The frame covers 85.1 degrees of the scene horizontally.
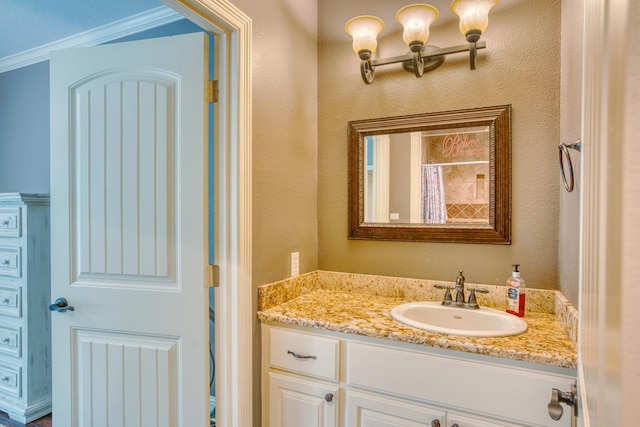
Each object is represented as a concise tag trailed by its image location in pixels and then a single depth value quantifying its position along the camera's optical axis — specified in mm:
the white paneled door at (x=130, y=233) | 1423
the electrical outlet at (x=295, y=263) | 1778
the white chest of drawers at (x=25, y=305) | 2256
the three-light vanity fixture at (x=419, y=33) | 1508
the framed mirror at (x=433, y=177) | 1614
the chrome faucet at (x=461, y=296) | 1555
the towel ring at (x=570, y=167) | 1156
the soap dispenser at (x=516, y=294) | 1458
